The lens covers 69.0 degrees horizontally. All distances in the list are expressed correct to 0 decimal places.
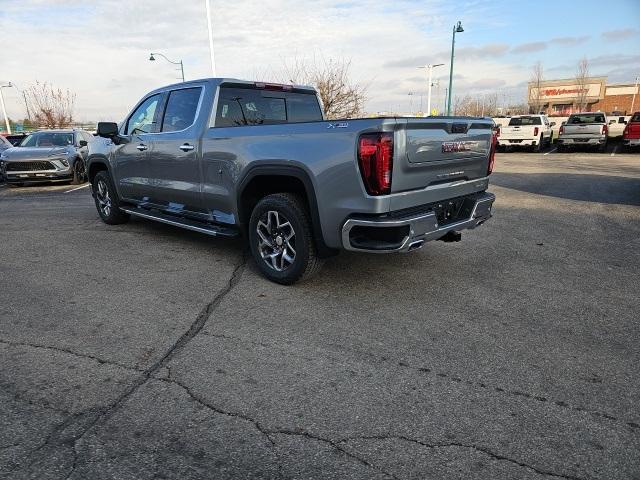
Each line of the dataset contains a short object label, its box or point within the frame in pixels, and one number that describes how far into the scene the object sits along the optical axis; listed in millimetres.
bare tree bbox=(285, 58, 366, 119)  22844
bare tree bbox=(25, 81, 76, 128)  37675
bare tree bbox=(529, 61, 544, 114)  55219
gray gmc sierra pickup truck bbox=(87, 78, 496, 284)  3578
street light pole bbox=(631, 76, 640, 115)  62372
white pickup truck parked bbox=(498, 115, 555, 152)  20500
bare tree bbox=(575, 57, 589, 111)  53656
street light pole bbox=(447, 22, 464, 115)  24375
